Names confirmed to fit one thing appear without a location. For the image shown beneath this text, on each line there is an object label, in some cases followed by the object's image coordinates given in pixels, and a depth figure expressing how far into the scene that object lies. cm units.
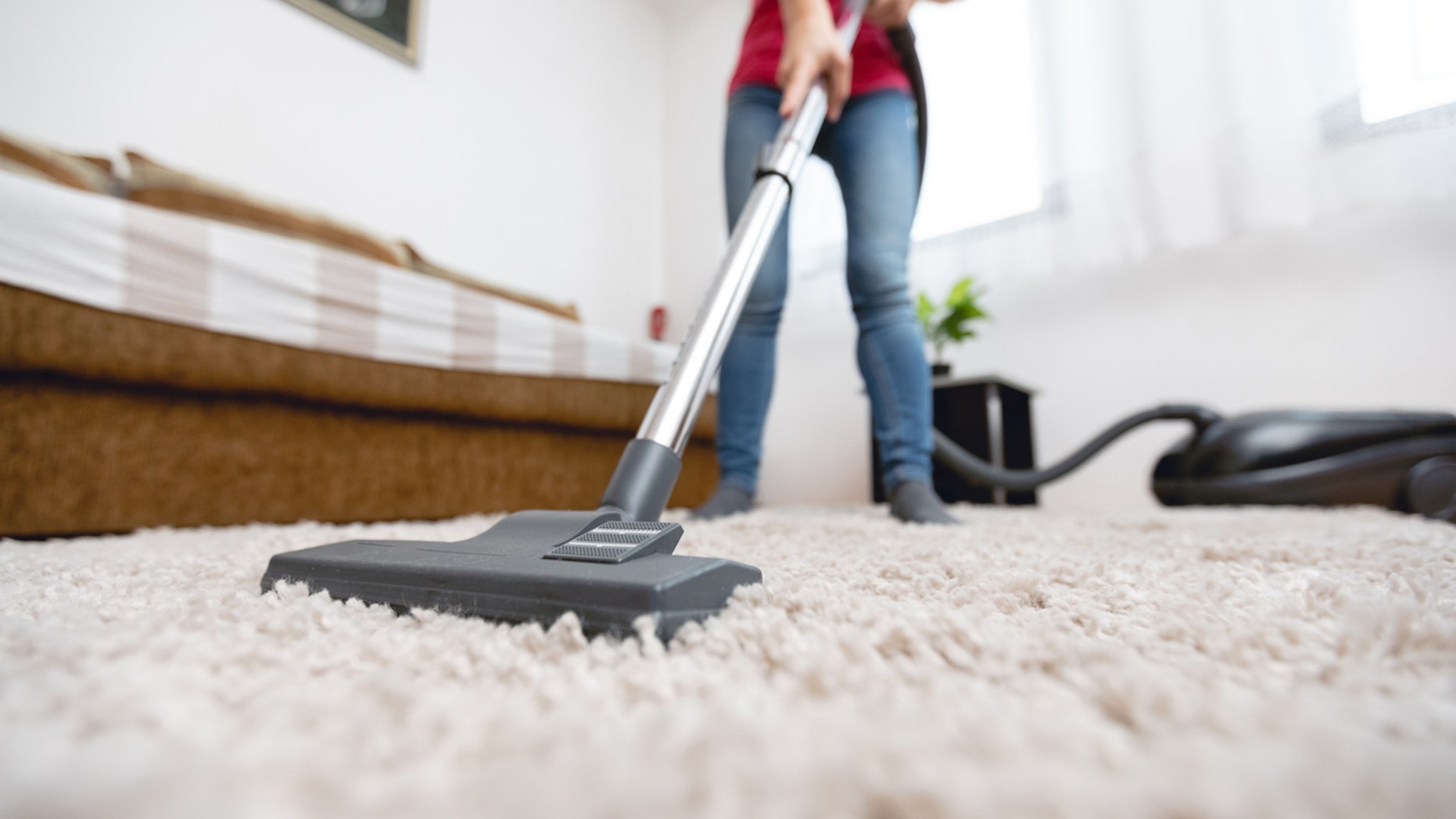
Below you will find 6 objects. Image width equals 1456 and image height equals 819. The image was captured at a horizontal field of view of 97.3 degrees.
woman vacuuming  91
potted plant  166
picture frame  187
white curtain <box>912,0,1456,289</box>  134
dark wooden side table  153
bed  74
